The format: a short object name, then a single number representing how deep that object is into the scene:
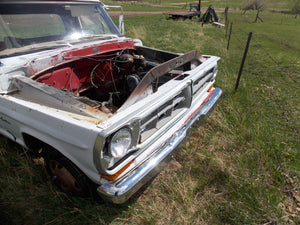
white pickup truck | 1.53
